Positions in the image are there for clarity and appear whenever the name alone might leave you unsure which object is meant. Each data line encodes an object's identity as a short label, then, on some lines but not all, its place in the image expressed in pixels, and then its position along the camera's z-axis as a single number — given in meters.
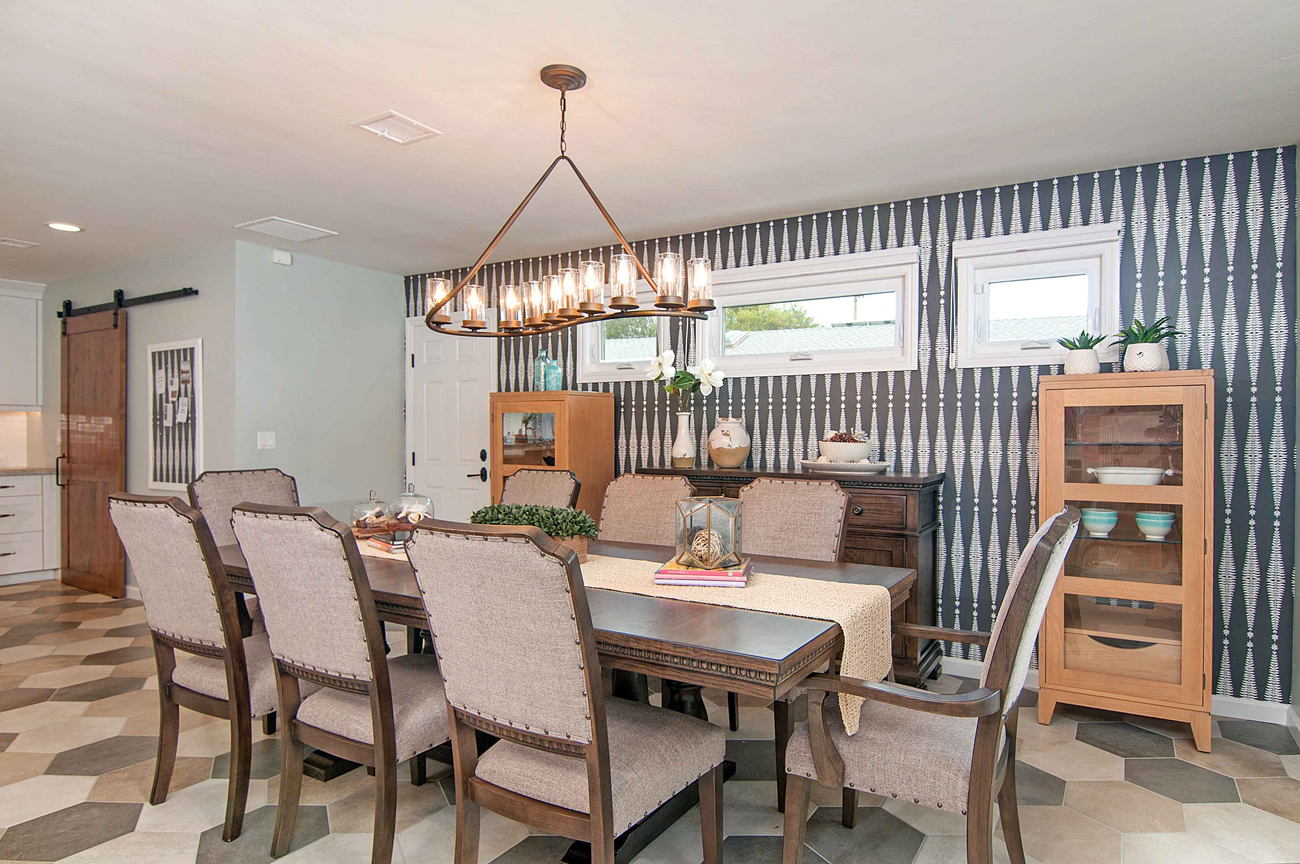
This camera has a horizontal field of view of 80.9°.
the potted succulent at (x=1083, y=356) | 3.25
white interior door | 5.56
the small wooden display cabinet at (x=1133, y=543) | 2.98
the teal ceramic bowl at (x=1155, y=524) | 3.06
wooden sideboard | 3.46
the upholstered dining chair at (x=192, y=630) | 2.20
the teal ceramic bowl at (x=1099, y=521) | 3.16
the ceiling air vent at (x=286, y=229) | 4.36
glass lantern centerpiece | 2.31
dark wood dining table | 1.57
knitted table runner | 1.88
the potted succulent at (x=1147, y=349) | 3.11
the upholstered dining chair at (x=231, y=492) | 3.23
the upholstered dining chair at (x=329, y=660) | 1.89
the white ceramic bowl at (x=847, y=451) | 3.81
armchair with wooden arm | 1.65
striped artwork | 5.01
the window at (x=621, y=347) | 4.89
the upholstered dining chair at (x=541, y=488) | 3.40
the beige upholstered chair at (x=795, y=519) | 2.81
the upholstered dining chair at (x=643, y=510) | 3.19
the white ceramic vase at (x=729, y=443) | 4.15
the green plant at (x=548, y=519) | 2.43
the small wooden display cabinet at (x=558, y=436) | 4.54
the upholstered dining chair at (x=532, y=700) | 1.53
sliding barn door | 5.53
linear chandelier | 2.44
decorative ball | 2.31
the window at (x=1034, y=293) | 3.50
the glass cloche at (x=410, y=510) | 2.90
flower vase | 4.41
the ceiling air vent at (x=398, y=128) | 2.86
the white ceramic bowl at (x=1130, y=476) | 3.08
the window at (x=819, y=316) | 4.00
